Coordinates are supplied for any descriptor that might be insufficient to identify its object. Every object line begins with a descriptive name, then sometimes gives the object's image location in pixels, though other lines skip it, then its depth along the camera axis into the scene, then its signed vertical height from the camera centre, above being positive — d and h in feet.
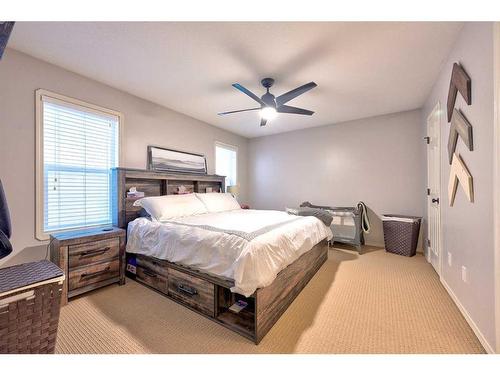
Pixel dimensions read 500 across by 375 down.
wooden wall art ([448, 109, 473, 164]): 5.37 +1.56
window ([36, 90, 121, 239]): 7.39 +1.05
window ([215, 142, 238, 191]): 15.31 +2.03
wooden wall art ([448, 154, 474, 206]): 5.33 +0.21
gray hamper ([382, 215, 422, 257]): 11.01 -2.53
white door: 8.42 -0.11
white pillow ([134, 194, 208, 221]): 8.66 -0.81
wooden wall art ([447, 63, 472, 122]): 5.41 +2.84
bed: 5.23 -2.08
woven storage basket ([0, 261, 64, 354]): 3.90 -2.37
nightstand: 6.67 -2.38
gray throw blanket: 9.84 -1.30
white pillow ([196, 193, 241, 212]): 10.92 -0.78
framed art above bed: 10.84 +1.52
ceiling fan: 7.54 +3.40
